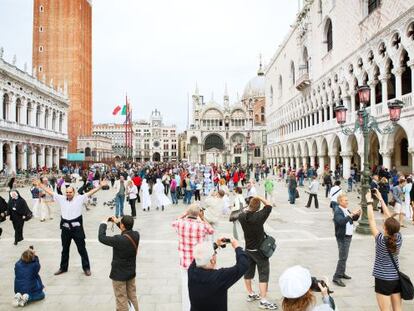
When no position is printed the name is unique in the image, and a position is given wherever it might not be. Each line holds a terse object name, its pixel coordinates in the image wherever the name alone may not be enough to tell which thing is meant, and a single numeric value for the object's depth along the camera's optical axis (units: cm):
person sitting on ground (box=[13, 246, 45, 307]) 508
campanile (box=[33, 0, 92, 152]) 5919
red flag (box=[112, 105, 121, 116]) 4419
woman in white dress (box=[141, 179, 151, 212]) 1435
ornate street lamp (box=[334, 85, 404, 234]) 975
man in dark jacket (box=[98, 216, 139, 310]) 426
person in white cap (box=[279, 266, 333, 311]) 248
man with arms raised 629
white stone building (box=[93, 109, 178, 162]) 11913
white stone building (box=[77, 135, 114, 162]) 6540
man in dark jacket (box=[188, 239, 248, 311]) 292
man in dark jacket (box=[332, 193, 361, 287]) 566
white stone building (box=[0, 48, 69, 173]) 3606
